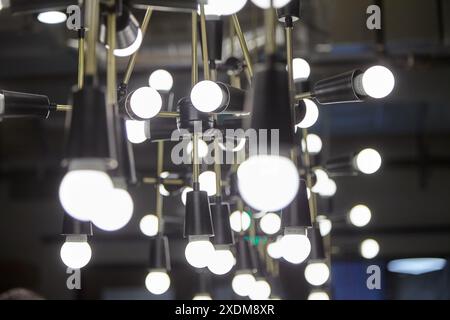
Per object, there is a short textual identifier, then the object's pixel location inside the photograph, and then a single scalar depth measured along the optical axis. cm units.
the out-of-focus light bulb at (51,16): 197
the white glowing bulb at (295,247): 165
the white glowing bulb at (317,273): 221
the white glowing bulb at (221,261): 190
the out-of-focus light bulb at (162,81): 243
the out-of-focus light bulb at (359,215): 322
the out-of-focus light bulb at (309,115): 184
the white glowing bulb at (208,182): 218
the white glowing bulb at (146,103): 160
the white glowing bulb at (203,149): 210
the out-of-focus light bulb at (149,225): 276
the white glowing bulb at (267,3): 107
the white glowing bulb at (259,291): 239
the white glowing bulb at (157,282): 227
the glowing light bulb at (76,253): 162
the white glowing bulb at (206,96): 149
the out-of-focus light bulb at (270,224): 252
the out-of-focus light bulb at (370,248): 346
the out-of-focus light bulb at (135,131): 205
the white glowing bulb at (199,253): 164
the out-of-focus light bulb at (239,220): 249
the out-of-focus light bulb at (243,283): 233
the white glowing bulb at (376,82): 158
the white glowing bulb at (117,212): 117
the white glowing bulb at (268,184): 103
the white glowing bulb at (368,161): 220
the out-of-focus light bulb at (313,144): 277
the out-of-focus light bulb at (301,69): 210
